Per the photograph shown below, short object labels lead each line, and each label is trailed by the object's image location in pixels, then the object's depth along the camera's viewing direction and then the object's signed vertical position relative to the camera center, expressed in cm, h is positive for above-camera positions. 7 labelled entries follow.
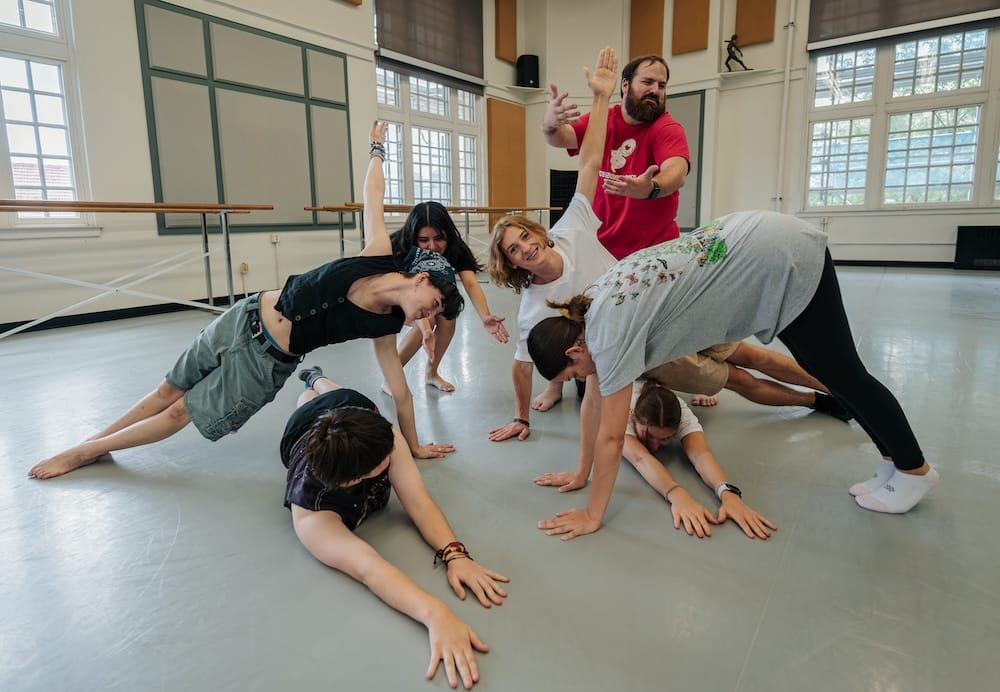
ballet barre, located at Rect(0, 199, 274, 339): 377 +26
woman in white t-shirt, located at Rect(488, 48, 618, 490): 198 -5
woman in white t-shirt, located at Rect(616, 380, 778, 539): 147 -66
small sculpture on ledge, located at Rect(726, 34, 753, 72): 889 +294
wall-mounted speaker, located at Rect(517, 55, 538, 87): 945 +284
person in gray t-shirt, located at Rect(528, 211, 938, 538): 131 -18
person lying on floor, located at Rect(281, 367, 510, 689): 106 -66
